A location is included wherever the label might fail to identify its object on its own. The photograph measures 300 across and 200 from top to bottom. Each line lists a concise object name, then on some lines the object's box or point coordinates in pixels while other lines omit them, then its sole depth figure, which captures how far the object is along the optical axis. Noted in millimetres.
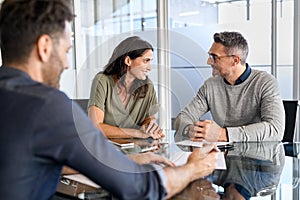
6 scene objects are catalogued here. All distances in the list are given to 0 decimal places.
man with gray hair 2135
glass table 1271
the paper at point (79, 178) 1316
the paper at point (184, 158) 1577
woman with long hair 2453
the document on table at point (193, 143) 2020
